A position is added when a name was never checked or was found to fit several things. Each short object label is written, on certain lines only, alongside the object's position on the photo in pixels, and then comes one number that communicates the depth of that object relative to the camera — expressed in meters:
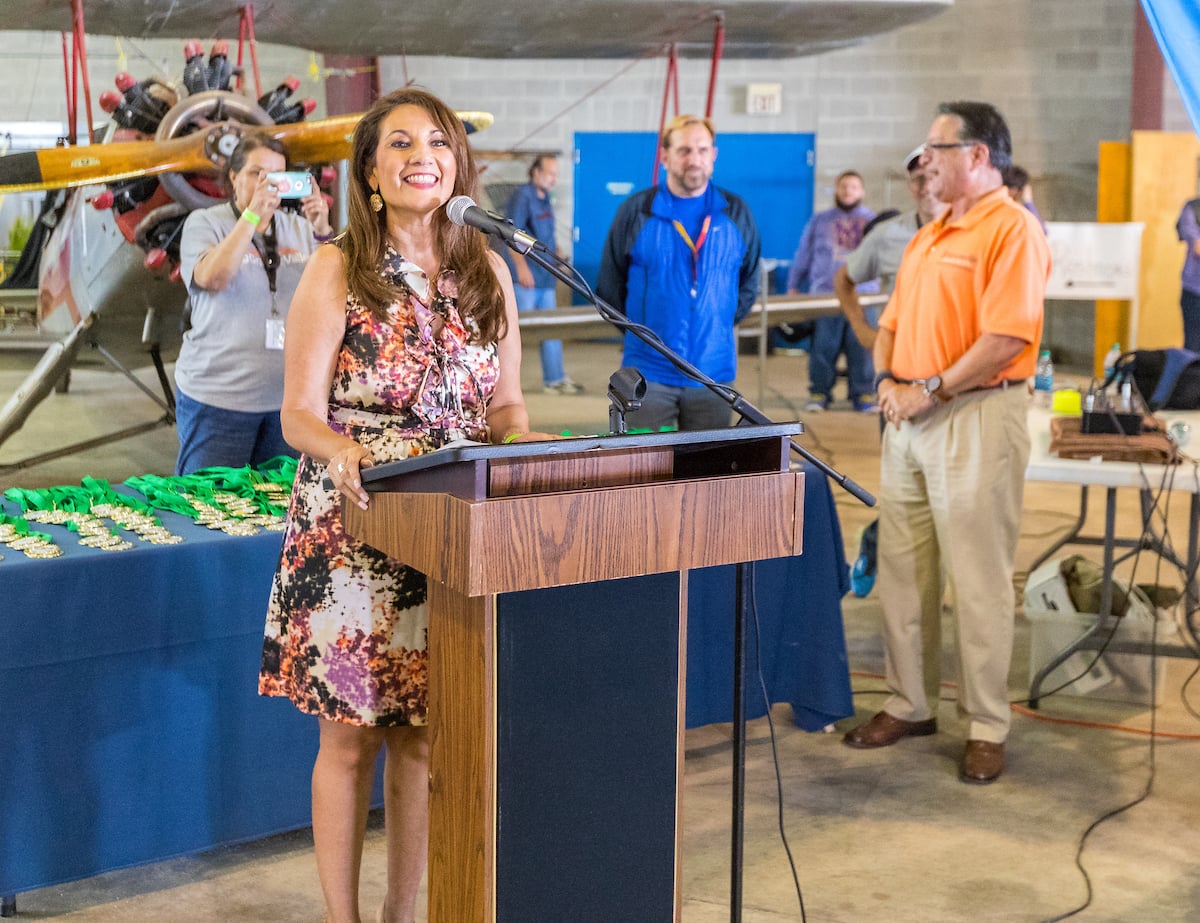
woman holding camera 3.15
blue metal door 12.27
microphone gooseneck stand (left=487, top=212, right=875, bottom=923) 1.62
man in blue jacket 3.87
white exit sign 12.31
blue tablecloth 2.23
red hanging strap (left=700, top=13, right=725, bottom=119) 5.84
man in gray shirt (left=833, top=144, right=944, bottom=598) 4.10
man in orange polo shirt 2.96
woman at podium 1.78
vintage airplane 4.41
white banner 10.11
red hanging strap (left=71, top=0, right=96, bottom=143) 4.22
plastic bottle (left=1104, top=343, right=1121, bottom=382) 4.27
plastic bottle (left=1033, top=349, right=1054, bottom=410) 4.58
